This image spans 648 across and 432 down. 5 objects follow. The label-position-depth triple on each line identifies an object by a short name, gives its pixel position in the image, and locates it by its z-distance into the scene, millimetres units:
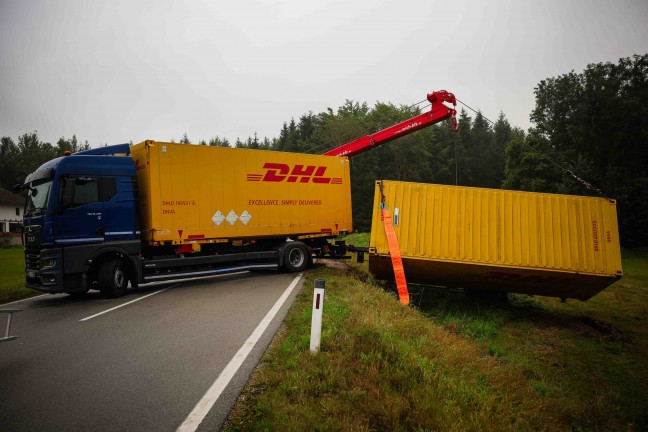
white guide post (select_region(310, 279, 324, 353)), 4746
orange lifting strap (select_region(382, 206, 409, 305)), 9781
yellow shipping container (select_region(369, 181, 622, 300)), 10227
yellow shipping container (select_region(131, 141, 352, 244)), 9828
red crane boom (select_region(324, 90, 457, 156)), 13977
